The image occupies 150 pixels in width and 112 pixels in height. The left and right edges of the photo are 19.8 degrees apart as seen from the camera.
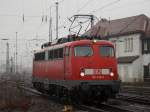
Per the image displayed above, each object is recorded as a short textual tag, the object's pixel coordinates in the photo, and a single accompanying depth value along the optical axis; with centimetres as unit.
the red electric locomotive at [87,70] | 1927
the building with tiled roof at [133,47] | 5175
